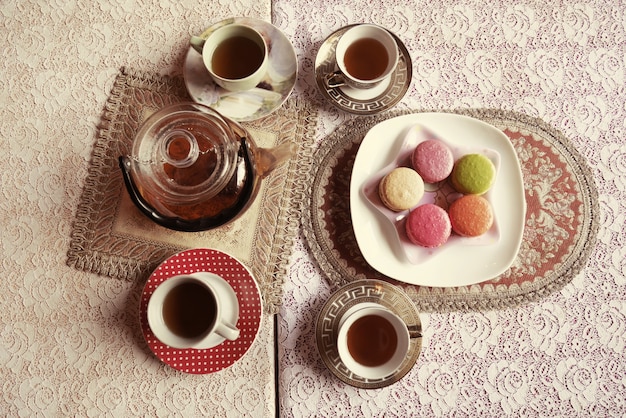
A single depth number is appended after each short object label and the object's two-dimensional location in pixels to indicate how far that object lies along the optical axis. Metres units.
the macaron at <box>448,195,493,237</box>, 1.00
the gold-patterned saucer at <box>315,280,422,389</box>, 1.01
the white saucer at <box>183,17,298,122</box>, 1.06
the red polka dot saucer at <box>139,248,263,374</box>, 1.00
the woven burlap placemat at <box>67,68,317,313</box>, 1.05
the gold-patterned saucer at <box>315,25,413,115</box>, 1.08
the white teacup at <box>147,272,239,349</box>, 0.92
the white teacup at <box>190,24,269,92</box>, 1.02
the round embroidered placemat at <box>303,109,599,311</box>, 1.06
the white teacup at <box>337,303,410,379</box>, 0.97
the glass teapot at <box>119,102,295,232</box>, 0.88
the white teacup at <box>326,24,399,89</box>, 1.04
